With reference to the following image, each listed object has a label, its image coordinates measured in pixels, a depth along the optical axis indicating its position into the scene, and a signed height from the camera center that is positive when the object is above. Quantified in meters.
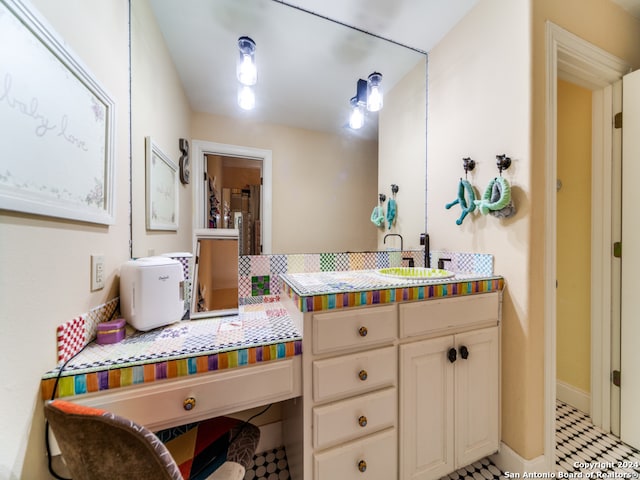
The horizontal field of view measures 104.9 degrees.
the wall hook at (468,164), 1.39 +0.43
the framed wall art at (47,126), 0.52 +0.29
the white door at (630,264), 1.36 -0.13
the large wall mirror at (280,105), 1.17 +0.73
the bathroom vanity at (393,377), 0.90 -0.57
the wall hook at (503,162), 1.21 +0.39
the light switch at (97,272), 0.79 -0.11
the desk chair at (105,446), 0.43 -0.37
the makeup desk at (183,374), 0.66 -0.39
